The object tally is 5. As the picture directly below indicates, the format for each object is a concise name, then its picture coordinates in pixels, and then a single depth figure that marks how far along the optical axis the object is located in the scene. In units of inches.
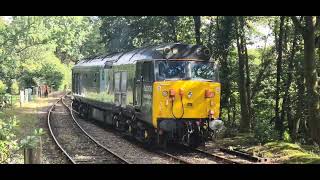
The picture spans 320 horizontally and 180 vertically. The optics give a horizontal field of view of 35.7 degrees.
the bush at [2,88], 777.8
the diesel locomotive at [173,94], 509.4
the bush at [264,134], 572.4
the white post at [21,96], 1182.2
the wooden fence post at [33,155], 275.0
